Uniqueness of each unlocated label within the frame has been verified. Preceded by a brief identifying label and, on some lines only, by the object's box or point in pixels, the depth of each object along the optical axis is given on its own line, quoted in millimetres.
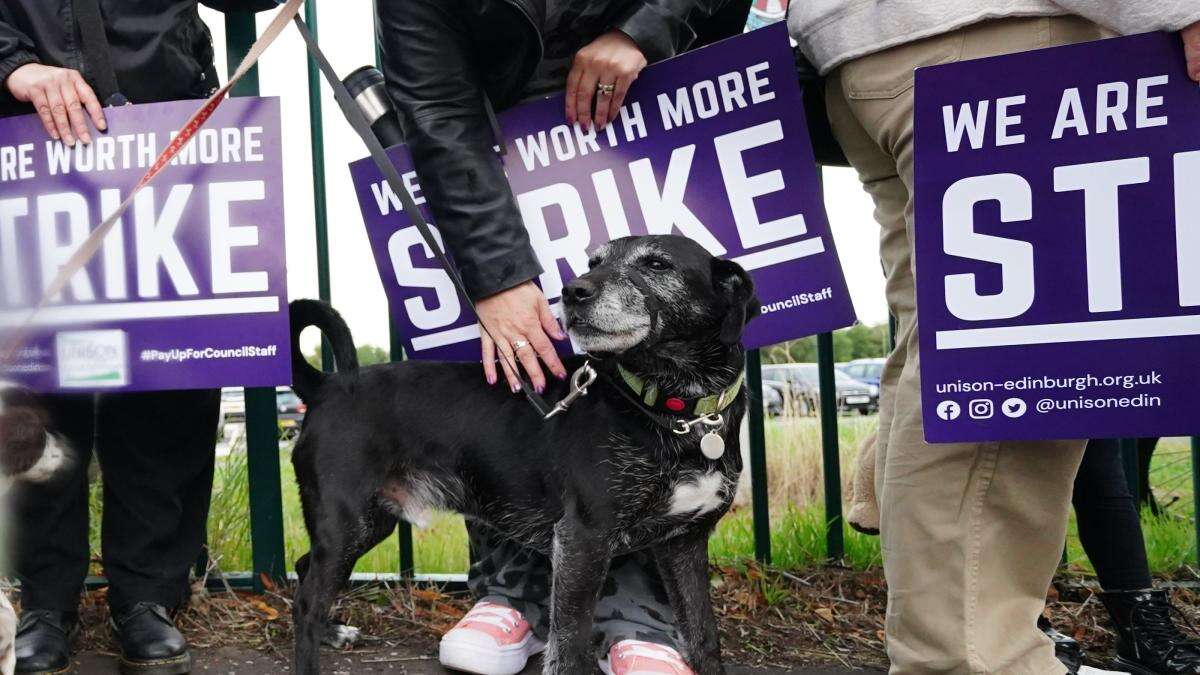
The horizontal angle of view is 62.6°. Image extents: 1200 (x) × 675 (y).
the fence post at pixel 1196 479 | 2971
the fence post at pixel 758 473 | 3133
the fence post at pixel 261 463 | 3023
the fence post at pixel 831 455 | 3121
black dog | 2145
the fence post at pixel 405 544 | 3131
